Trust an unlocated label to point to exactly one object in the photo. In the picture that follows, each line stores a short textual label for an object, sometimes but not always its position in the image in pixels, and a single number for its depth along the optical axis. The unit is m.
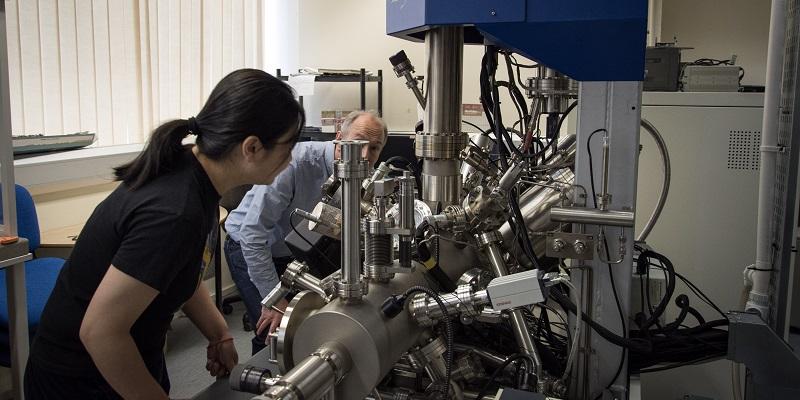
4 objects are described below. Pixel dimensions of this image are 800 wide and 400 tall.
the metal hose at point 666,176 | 1.32
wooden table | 2.70
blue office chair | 2.10
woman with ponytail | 1.02
